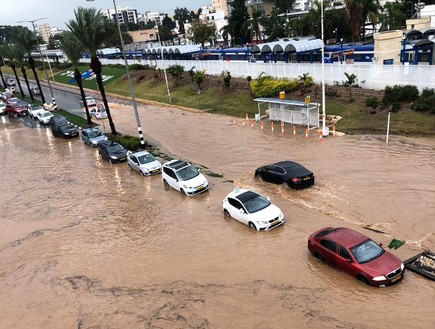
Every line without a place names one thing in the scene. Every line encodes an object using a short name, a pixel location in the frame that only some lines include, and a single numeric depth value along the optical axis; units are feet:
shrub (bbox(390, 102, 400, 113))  93.46
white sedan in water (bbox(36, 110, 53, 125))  147.92
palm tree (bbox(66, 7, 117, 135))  109.40
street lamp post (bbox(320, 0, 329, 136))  92.63
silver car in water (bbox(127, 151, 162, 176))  82.99
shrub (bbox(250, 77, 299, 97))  126.31
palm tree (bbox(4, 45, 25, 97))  201.57
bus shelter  101.14
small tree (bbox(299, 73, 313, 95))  122.52
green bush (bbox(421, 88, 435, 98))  91.45
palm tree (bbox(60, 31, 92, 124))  131.54
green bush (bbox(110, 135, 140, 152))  102.94
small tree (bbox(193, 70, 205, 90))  161.99
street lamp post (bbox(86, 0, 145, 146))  100.14
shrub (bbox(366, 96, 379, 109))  97.91
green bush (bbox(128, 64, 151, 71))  229.25
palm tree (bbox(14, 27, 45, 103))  187.46
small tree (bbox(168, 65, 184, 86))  179.78
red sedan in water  39.06
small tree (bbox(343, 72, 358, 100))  106.63
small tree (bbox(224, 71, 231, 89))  148.56
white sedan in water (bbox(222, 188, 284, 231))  53.93
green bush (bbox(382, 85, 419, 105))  94.53
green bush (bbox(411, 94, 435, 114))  88.32
